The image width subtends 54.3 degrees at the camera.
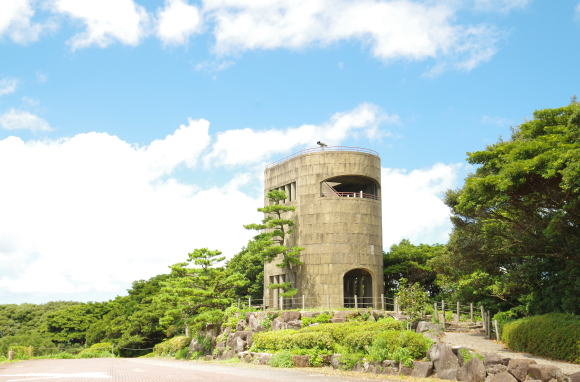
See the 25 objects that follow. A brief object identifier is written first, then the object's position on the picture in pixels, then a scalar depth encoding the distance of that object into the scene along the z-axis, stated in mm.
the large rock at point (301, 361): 20875
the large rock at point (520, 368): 14031
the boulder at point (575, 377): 12541
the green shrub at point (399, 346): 17312
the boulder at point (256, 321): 31312
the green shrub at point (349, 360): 18906
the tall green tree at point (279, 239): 34969
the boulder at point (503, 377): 13867
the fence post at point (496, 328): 24000
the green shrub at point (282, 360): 21281
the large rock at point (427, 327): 24397
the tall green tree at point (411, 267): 41938
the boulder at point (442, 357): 15797
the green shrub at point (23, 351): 37250
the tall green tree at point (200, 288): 35031
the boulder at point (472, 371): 14719
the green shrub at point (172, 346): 37719
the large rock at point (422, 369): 16156
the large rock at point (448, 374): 15438
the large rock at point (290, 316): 29953
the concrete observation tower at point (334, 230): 34688
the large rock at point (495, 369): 14394
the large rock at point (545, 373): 13578
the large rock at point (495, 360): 14750
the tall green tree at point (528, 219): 17891
